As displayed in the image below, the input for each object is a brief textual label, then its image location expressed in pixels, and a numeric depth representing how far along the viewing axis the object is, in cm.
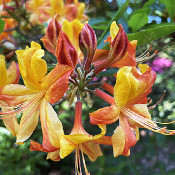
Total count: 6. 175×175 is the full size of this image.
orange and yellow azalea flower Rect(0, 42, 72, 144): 13
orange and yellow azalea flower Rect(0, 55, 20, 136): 16
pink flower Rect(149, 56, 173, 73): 48
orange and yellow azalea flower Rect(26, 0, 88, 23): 29
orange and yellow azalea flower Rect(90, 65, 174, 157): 13
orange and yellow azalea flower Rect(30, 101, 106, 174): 12
